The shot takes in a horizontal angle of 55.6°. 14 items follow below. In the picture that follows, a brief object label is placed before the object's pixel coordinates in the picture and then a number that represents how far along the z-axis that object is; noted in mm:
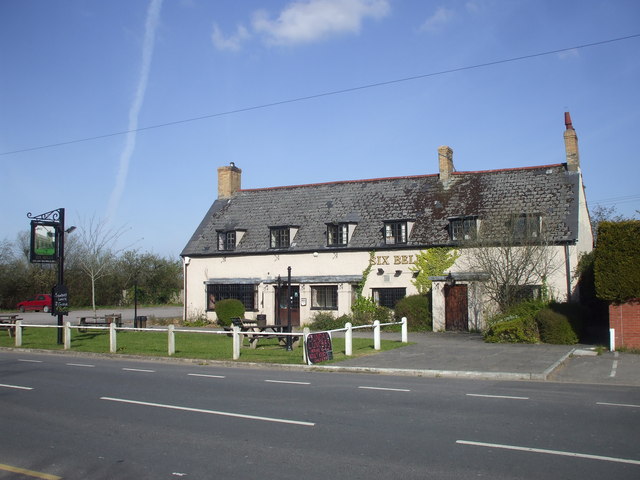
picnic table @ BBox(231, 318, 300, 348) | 20359
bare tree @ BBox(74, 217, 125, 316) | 39094
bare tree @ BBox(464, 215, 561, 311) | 23375
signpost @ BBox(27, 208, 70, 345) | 22531
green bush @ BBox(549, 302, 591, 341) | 20750
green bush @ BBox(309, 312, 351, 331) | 28625
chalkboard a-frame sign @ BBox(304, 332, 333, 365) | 16062
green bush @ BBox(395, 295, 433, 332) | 27469
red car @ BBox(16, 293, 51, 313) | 48656
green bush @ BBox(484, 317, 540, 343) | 20891
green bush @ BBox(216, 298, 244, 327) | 31562
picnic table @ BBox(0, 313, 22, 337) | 26298
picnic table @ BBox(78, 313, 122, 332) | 26516
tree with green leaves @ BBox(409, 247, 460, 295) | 28031
